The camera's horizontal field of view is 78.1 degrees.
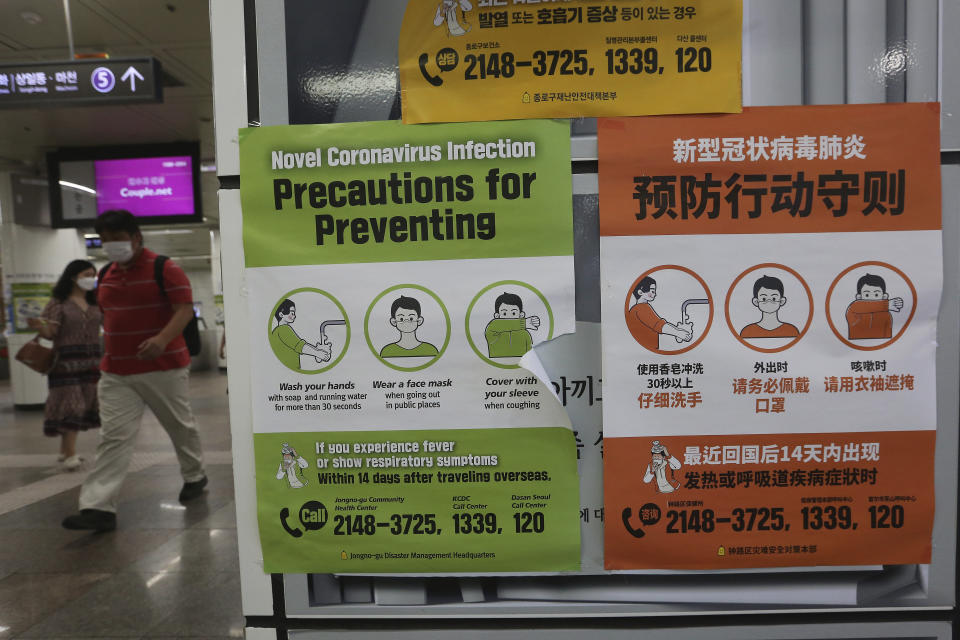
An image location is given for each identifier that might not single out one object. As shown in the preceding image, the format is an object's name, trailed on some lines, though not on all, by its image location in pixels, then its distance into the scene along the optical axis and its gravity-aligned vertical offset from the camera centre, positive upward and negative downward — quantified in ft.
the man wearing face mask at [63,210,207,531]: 11.68 -0.73
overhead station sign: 12.85 +4.90
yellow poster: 3.84 +1.53
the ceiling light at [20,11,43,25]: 16.12 +7.99
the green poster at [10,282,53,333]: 29.60 +0.29
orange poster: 3.83 -0.28
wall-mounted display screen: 23.52 +4.89
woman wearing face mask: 17.19 -1.53
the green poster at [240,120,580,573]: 3.92 -0.30
